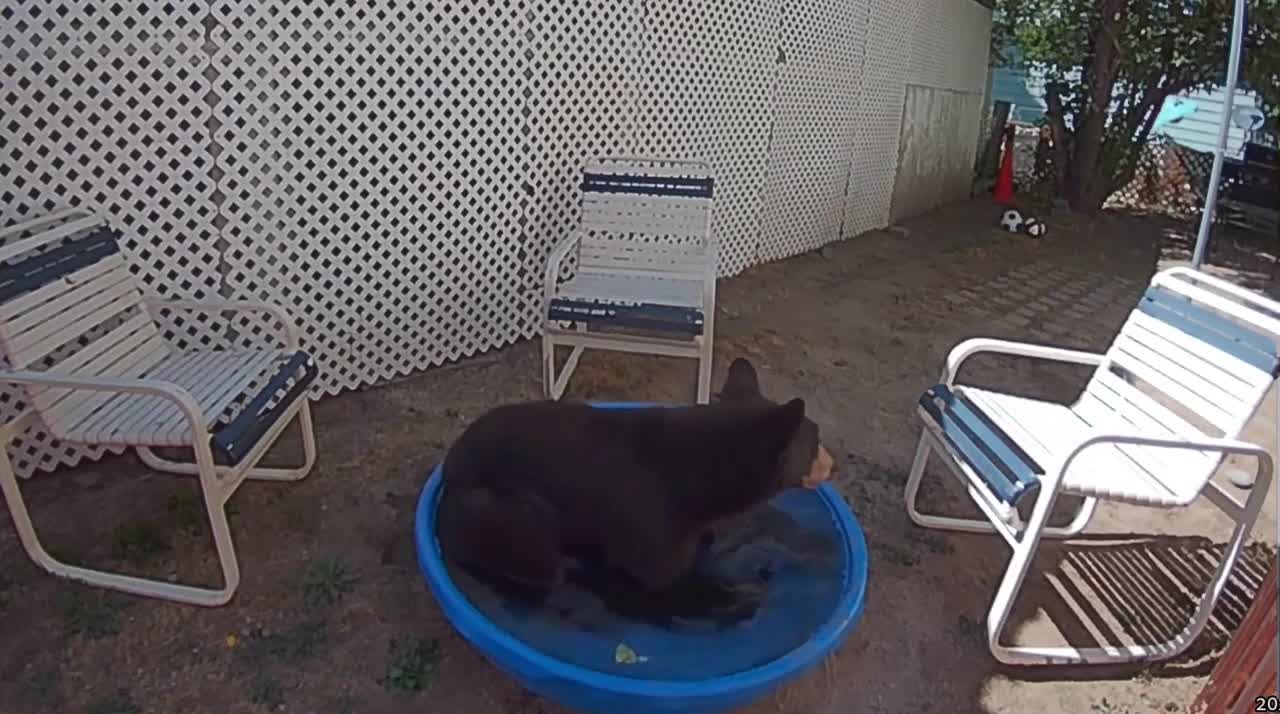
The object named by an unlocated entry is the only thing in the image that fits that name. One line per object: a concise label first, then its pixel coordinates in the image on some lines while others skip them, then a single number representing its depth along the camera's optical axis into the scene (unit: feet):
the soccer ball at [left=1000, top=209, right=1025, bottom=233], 32.35
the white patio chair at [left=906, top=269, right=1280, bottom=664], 8.10
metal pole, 14.56
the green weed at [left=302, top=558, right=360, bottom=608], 8.36
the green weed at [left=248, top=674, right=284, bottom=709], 7.09
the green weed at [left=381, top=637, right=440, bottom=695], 7.39
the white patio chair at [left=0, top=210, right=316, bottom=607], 7.70
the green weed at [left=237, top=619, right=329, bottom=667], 7.59
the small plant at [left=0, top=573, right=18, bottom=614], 7.91
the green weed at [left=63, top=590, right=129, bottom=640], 7.71
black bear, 7.11
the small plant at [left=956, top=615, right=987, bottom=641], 8.80
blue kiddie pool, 6.46
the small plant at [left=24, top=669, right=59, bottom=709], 6.90
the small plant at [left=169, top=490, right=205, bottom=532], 9.29
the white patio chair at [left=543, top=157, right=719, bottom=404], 11.82
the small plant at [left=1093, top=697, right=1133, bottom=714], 8.03
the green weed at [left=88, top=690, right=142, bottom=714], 6.86
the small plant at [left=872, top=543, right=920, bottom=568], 9.91
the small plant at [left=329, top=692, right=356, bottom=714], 7.09
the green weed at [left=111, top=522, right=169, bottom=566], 8.74
